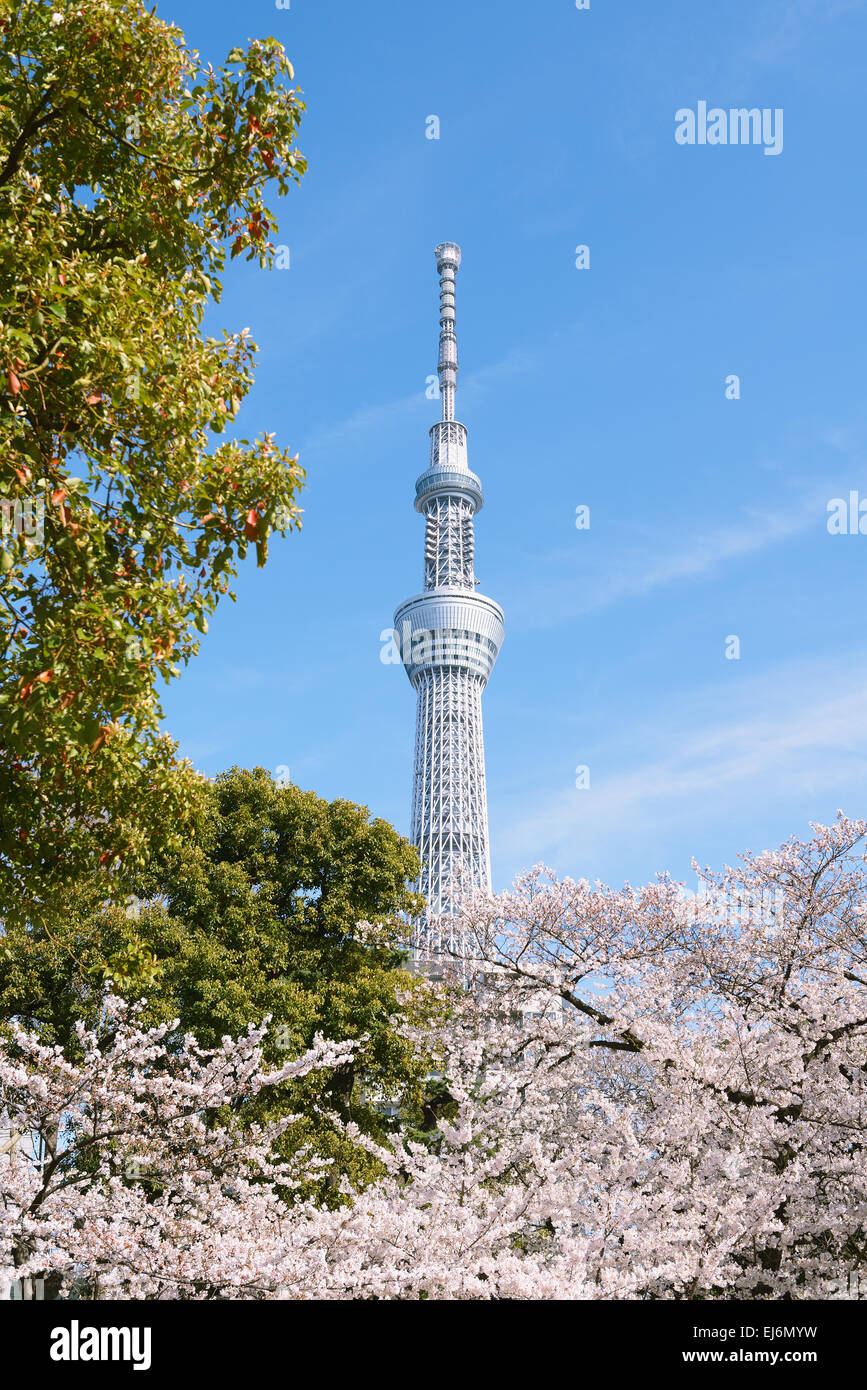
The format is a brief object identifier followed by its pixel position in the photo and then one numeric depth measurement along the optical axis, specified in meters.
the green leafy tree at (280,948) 17.72
